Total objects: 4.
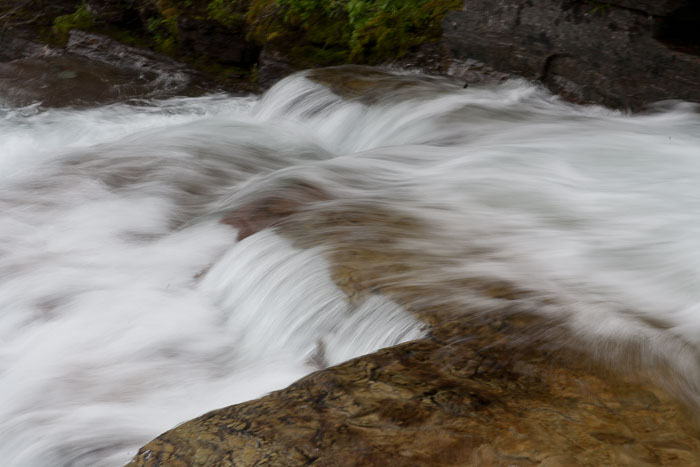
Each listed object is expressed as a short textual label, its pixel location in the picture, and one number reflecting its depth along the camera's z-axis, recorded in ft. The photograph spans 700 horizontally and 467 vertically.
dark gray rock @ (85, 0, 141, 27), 32.81
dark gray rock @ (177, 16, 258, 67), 29.53
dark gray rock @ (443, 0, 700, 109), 18.54
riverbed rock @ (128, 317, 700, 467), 6.55
